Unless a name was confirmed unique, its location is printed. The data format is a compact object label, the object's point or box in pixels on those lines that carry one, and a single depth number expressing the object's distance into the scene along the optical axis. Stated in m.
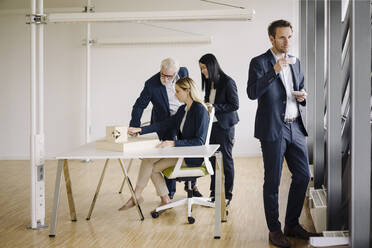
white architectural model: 4.57
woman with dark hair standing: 5.29
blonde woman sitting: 4.87
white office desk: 4.32
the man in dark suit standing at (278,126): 4.00
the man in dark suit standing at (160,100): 5.61
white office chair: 4.75
